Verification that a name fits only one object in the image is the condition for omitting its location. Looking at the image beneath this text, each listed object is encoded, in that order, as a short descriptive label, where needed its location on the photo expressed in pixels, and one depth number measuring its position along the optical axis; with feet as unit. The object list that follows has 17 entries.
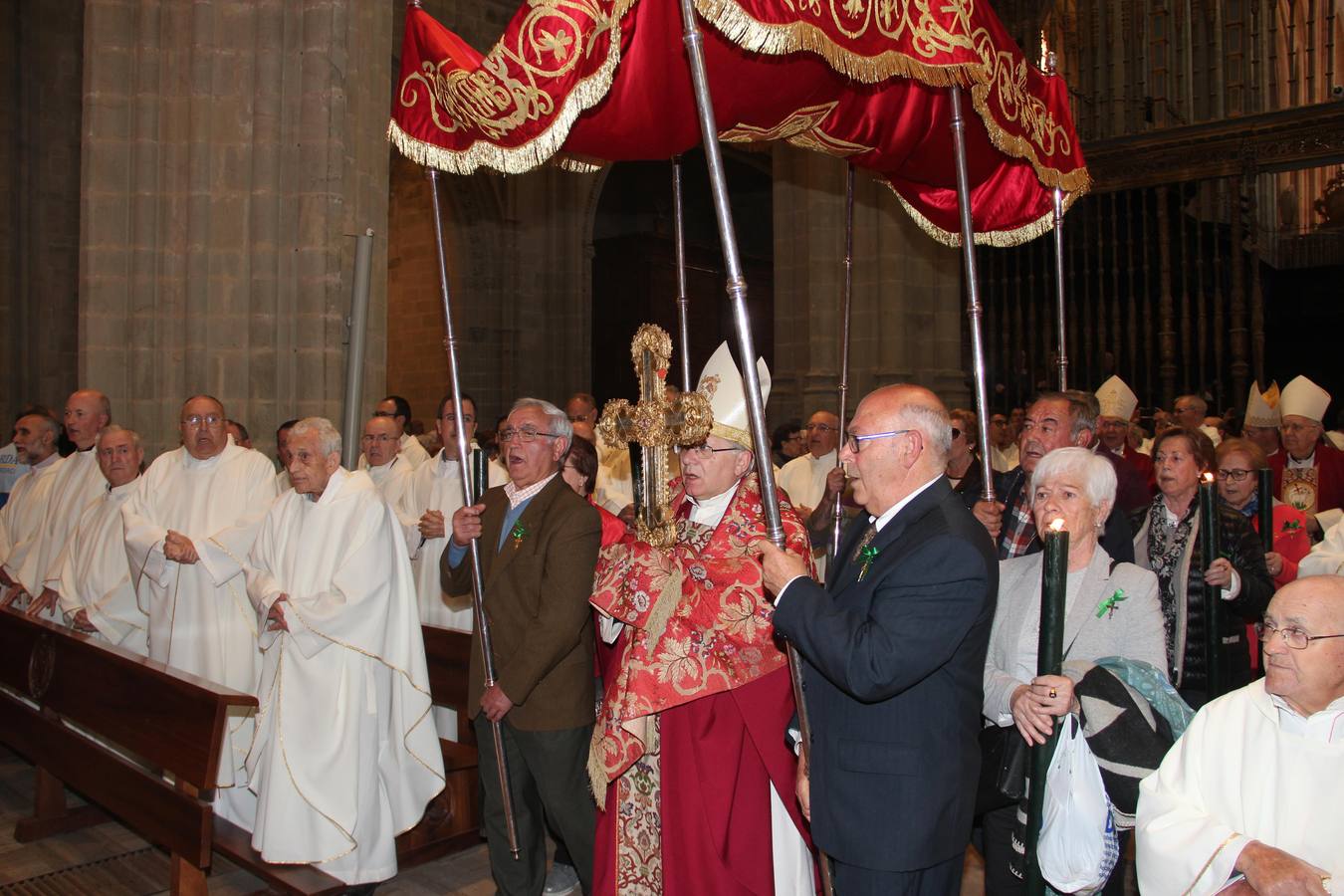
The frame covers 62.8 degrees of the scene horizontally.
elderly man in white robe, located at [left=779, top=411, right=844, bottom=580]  24.59
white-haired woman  8.76
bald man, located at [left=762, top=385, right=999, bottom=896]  7.63
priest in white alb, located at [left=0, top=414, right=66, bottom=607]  19.98
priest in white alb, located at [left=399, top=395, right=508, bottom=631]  19.43
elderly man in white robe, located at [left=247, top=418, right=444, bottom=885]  12.55
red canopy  9.44
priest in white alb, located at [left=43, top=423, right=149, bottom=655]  17.43
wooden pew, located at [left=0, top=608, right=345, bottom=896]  11.68
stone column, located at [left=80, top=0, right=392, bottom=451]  21.66
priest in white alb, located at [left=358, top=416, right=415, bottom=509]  21.59
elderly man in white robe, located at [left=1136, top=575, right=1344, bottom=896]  6.81
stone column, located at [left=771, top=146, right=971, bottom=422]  33.60
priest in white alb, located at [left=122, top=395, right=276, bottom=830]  15.24
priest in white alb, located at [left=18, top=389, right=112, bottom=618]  19.11
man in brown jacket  11.46
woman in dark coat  11.24
